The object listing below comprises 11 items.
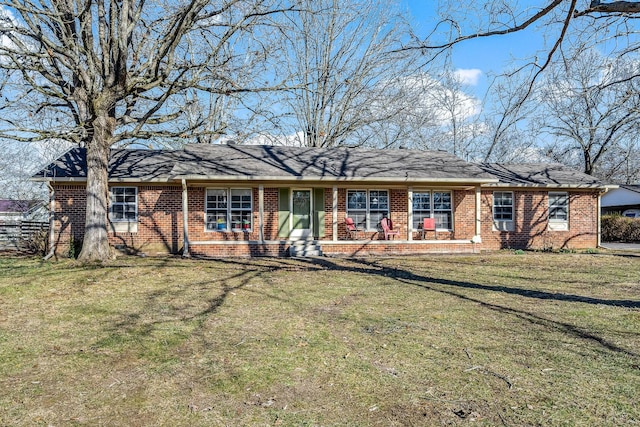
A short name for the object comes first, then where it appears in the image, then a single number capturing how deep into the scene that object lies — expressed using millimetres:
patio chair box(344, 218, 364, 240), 14844
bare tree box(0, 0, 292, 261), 10125
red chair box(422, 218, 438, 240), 15383
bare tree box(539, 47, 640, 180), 13818
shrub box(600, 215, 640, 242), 21223
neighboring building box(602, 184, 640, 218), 26734
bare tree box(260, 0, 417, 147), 24734
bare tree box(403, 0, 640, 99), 5660
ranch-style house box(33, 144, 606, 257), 14125
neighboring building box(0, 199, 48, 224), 25275
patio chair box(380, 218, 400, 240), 14922
